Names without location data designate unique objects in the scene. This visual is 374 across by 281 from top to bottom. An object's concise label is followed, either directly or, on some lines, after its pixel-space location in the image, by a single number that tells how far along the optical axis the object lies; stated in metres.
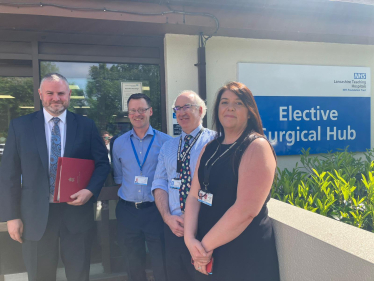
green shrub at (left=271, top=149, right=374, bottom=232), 2.11
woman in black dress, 1.34
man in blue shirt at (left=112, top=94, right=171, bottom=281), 2.47
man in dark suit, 2.04
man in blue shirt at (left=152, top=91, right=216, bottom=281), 1.90
